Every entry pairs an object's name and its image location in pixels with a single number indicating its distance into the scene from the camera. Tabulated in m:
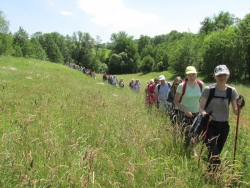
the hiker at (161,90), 7.68
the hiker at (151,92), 8.80
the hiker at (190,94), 4.94
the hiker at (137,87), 18.44
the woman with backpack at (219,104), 3.95
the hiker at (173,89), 6.03
